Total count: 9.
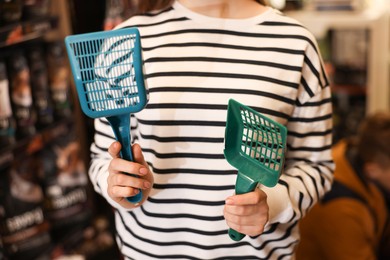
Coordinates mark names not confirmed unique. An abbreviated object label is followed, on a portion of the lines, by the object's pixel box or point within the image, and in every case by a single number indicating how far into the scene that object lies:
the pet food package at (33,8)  1.81
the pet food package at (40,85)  1.90
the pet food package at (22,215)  1.80
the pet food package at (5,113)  1.69
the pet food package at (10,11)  1.65
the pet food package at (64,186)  2.07
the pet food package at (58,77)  2.01
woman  1.08
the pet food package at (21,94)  1.79
